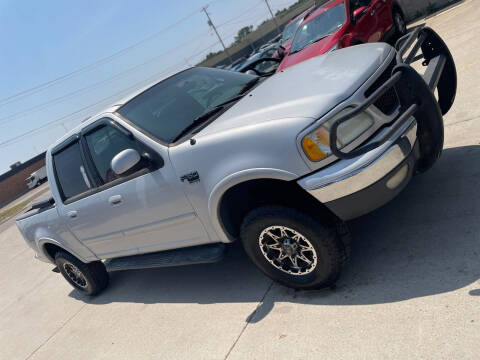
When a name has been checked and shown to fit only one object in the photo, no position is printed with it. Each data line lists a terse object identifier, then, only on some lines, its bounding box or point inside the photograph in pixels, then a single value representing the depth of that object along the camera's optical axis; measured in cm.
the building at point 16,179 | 3424
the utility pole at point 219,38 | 5629
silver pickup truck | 262
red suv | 784
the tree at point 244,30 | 9794
